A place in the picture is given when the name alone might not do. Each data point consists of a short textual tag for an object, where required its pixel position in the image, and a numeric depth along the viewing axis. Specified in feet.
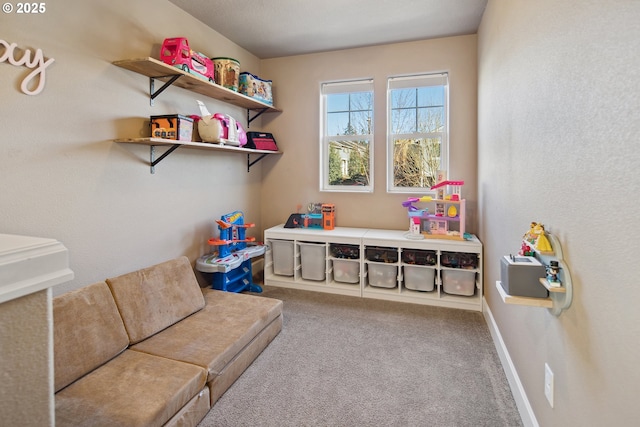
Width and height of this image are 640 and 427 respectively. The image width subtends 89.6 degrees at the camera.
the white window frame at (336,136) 12.25
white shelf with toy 3.86
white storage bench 10.00
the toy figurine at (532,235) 4.53
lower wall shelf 7.13
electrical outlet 4.30
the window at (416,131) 11.53
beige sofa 4.63
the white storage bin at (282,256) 11.69
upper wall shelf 7.10
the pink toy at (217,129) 8.82
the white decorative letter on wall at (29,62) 5.29
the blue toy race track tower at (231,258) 9.51
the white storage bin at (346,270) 11.13
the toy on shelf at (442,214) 10.31
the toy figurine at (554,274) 3.96
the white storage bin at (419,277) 10.29
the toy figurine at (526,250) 4.69
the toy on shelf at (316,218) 11.89
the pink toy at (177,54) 7.83
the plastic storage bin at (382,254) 10.89
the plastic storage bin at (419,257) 10.35
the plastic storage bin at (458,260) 10.03
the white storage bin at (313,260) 11.30
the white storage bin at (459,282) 9.93
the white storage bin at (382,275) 10.72
